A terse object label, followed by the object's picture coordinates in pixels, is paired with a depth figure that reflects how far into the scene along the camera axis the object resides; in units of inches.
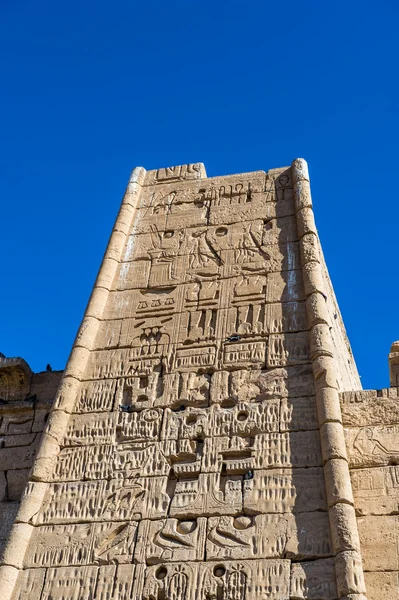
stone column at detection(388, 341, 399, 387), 351.6
